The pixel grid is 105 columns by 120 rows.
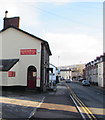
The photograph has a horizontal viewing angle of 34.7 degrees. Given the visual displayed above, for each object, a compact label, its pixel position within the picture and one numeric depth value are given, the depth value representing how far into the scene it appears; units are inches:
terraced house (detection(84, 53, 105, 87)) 1568.7
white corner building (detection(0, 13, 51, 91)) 760.3
